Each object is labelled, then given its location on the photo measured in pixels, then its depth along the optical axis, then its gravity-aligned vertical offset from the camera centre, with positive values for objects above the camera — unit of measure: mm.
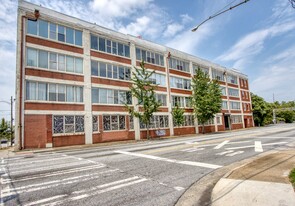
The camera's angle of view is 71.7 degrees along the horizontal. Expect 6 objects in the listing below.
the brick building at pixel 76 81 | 19516 +5139
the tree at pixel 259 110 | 56438 +2300
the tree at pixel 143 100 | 25578 +2975
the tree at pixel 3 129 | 56950 +407
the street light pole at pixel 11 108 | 35562 +3888
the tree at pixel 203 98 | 34594 +3874
